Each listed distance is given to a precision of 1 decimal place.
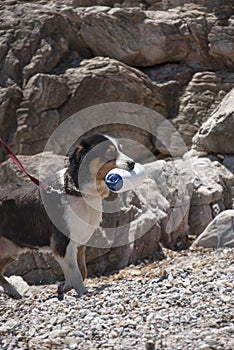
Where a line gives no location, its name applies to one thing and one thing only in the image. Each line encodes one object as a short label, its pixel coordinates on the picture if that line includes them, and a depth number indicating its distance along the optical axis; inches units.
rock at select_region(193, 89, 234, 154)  527.5
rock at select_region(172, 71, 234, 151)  659.4
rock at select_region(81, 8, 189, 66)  693.3
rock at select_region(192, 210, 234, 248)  397.1
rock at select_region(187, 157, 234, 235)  470.6
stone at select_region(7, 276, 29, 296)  376.8
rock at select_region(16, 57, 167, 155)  634.8
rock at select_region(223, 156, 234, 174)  522.8
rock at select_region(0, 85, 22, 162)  639.1
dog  333.4
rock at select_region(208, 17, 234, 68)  682.8
